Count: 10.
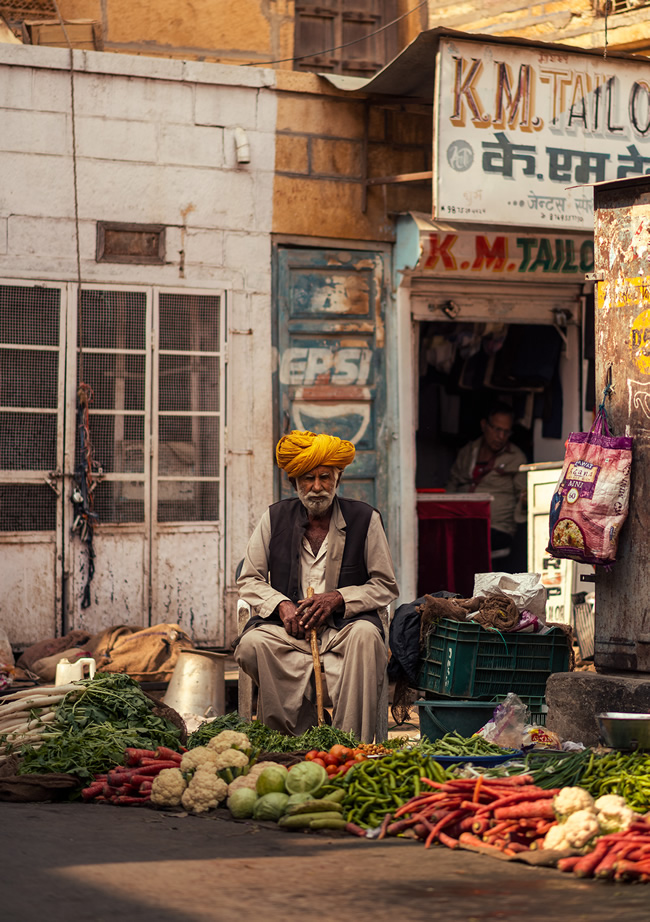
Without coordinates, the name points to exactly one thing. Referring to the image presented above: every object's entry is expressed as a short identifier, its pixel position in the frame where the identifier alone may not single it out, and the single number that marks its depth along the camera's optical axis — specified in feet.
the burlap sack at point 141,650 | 28.04
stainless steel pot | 24.95
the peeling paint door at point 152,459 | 30.83
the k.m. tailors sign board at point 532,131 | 30.09
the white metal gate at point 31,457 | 30.09
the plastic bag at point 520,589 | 21.61
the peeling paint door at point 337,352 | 32.48
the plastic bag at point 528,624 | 21.11
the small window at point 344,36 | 35.17
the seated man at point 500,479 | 37.52
